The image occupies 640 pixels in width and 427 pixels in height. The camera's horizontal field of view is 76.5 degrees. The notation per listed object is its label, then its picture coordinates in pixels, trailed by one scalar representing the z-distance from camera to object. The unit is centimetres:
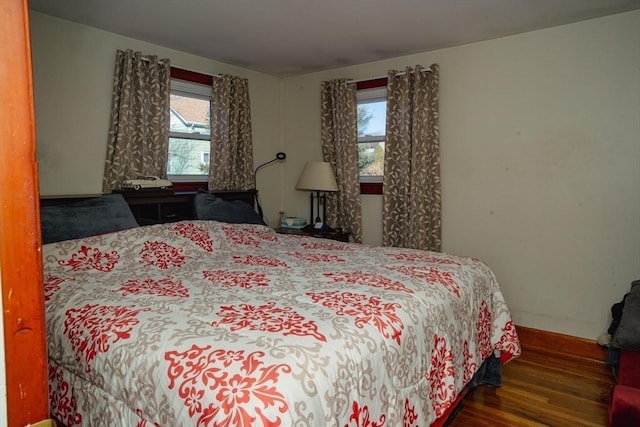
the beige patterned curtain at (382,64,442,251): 344
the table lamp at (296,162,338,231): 377
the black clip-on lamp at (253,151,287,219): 398
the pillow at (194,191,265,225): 311
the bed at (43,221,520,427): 105
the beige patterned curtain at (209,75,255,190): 366
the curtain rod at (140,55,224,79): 312
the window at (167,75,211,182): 352
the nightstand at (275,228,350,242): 369
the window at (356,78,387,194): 382
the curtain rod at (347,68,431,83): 343
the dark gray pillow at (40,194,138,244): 221
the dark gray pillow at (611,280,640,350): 201
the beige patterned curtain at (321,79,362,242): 387
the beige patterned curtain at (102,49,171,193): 300
